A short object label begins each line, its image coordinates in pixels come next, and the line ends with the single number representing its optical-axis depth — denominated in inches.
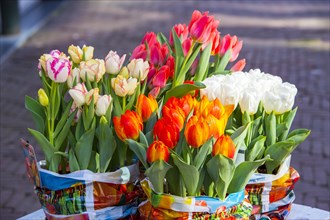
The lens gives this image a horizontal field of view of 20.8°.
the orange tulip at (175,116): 72.5
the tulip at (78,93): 75.9
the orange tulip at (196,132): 70.1
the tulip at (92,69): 78.4
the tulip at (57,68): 76.1
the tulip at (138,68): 79.1
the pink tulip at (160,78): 81.1
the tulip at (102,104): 76.1
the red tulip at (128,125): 74.0
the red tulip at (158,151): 70.8
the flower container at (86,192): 75.3
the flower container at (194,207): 71.6
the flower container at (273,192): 77.9
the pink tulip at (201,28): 82.4
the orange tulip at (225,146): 70.2
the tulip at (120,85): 76.8
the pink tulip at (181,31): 86.0
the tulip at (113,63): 79.3
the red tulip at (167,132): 71.8
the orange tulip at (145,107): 76.6
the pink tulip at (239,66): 88.9
